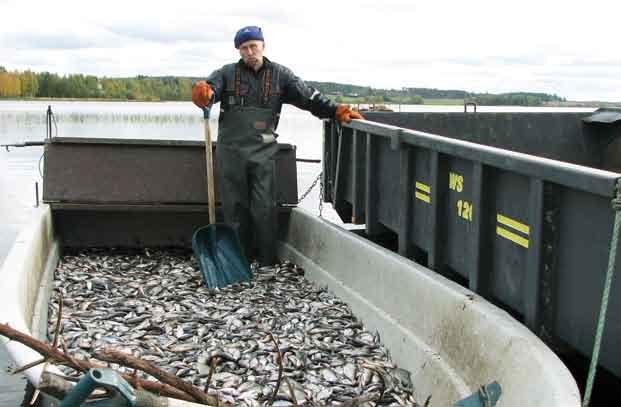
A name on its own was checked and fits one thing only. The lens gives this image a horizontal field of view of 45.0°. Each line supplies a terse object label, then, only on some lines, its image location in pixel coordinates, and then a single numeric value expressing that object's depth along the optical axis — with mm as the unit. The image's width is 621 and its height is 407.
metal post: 9502
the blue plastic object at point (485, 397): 2957
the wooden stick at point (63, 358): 2611
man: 6969
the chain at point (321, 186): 7598
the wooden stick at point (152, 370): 2791
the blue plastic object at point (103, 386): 2354
